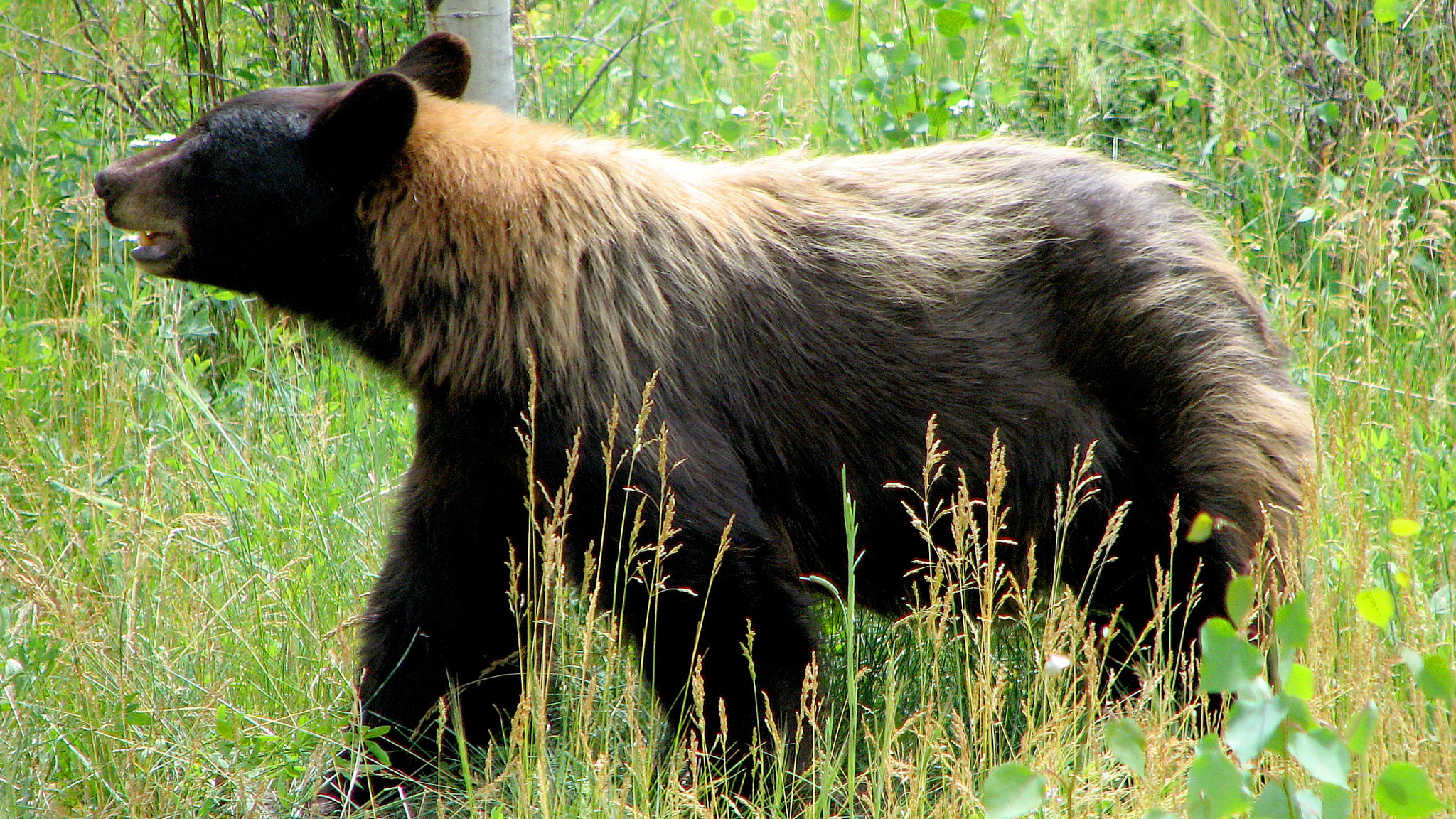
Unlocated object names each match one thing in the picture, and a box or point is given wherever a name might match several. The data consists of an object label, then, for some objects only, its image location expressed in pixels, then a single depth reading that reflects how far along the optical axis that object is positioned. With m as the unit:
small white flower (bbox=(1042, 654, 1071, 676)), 17.42
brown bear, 17.91
